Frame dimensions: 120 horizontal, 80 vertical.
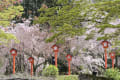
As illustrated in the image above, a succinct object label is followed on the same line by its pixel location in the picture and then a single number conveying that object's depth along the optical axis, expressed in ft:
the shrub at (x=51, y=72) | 71.97
